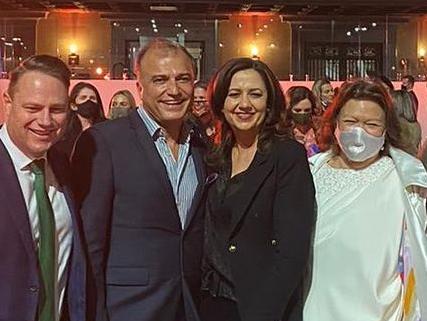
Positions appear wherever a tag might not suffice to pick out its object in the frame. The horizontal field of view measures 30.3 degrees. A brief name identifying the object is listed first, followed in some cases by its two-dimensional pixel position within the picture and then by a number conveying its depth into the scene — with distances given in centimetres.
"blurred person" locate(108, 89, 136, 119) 693
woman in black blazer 274
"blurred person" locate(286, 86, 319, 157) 537
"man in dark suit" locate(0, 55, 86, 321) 229
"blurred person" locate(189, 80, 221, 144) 304
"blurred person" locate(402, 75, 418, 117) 1070
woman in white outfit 281
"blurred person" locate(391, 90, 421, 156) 306
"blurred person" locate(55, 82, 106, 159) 518
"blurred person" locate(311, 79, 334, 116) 721
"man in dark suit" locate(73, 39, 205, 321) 268
